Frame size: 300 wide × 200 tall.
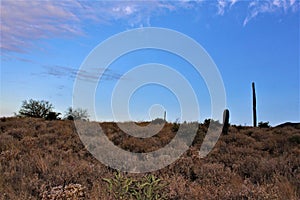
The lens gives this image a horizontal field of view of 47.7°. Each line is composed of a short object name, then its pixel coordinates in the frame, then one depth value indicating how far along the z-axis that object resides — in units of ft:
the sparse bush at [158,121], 65.70
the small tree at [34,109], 96.43
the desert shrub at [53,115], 84.12
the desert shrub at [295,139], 48.22
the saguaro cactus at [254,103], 94.39
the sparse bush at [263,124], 92.38
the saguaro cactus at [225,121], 56.59
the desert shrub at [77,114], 84.30
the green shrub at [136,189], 17.78
